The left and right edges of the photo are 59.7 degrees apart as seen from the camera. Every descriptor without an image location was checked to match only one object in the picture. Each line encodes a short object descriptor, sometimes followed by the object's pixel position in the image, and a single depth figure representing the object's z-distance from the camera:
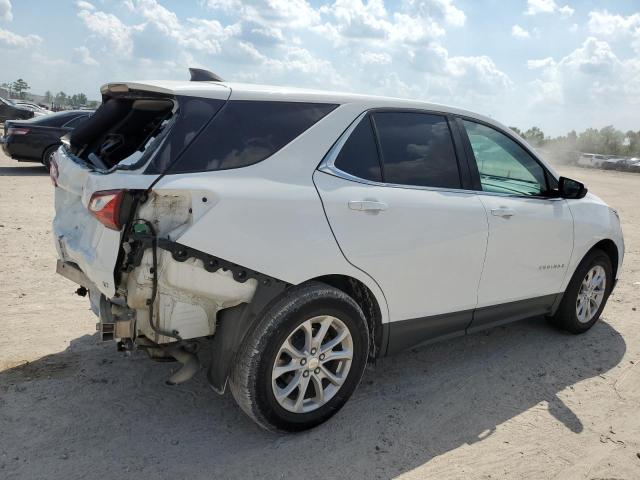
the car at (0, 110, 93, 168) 12.84
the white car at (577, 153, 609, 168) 46.54
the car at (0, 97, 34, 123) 27.22
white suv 2.72
